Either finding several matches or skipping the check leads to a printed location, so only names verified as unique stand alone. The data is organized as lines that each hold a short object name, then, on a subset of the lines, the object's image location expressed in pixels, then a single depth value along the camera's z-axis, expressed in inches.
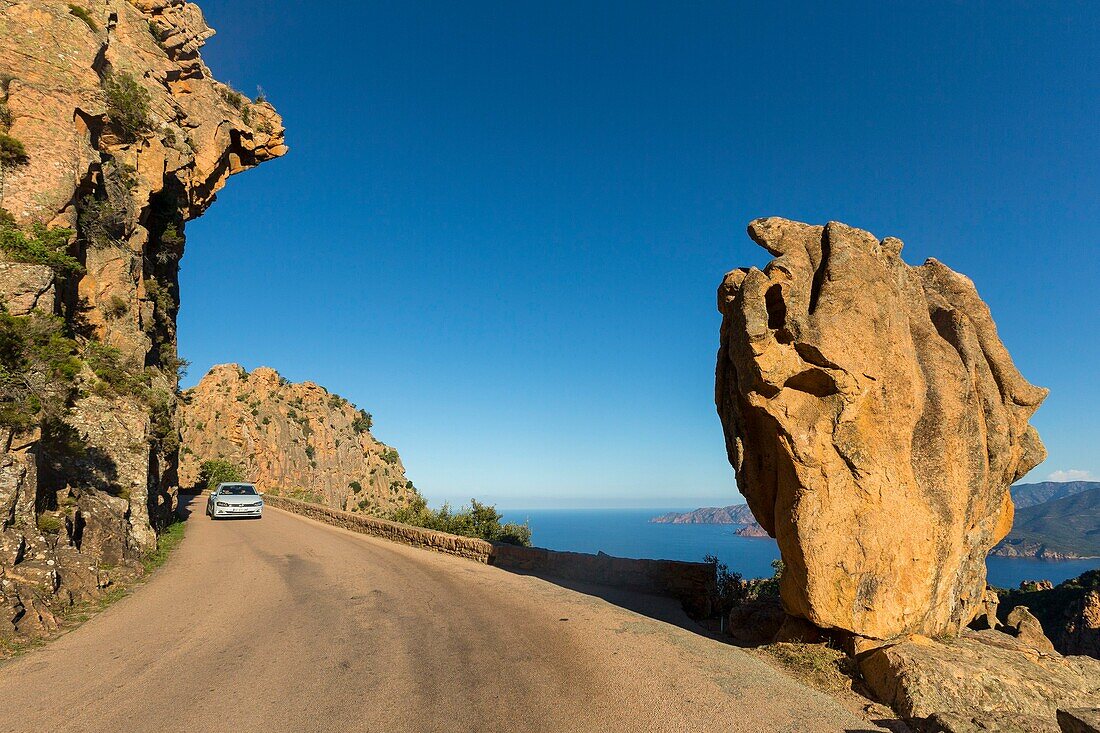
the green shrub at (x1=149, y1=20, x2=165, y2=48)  924.9
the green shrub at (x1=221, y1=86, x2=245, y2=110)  1123.3
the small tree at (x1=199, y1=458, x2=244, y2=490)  1743.4
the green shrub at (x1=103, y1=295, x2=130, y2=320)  640.4
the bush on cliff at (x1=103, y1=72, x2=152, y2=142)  706.2
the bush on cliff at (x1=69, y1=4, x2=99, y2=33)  661.3
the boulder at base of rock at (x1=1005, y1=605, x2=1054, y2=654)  422.9
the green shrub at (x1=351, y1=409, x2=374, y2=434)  2989.7
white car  944.3
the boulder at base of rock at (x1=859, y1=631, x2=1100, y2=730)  243.8
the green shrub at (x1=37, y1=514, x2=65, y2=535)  388.8
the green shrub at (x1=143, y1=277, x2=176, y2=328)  816.3
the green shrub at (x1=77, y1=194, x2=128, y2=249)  612.4
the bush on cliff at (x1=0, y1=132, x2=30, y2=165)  484.7
